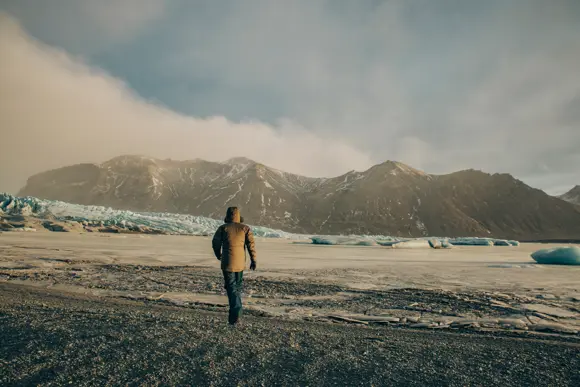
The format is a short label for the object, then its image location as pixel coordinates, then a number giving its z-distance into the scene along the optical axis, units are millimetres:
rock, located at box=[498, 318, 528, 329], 6523
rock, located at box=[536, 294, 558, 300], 9004
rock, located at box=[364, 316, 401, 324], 6899
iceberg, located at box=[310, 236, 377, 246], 42044
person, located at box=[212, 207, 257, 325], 6996
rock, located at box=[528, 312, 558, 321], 6986
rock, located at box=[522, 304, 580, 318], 7273
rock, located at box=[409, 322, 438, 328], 6566
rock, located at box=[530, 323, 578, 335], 6195
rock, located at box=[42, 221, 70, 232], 38312
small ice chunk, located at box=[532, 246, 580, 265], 18250
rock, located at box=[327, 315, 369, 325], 6816
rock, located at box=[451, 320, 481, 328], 6559
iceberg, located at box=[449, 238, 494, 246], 55500
